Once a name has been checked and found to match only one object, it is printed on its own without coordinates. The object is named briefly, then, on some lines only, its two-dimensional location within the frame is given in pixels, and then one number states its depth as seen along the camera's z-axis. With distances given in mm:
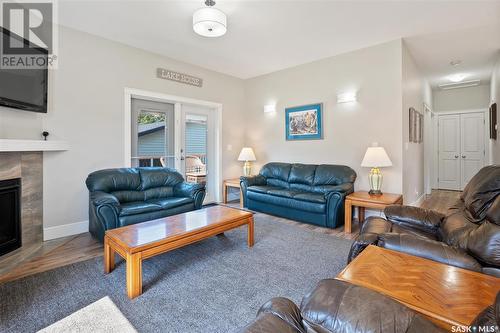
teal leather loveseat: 2859
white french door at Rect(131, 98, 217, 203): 4344
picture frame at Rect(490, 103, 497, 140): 4680
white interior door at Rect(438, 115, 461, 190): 6719
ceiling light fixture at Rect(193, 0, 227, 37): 2744
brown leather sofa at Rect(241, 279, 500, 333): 823
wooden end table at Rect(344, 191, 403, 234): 3311
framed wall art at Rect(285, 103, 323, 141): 4730
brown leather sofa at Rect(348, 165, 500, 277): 1407
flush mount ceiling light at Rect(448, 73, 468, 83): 5527
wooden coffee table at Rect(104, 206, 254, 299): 1946
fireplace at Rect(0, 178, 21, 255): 2719
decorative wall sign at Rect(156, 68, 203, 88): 4411
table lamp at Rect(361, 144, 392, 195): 3629
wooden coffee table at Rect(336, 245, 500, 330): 1062
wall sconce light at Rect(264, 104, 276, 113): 5451
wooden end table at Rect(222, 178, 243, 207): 5241
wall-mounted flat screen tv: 2619
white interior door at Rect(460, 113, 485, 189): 6353
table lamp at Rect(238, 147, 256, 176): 5418
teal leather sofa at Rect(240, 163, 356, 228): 3668
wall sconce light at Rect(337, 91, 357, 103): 4270
